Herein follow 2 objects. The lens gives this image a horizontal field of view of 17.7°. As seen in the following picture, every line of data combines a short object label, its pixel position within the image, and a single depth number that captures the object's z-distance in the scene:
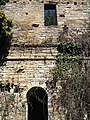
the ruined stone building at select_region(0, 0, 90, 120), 10.82
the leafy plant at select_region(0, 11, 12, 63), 10.87
